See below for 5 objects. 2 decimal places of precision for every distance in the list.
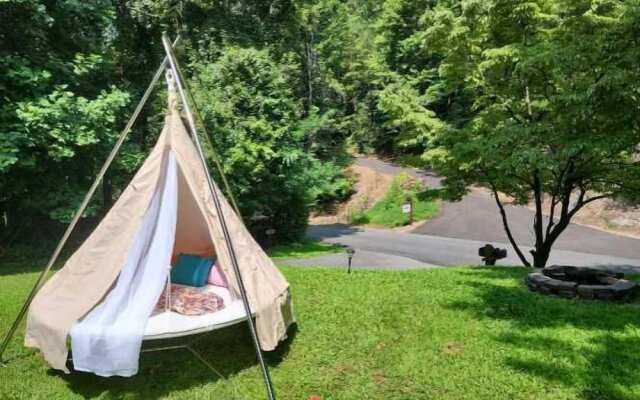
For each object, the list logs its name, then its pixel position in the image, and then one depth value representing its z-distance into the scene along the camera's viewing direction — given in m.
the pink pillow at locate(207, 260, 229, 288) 7.27
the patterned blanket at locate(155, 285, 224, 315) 6.12
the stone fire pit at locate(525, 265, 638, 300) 8.42
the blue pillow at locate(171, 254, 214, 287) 7.30
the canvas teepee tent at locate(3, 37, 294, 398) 5.49
